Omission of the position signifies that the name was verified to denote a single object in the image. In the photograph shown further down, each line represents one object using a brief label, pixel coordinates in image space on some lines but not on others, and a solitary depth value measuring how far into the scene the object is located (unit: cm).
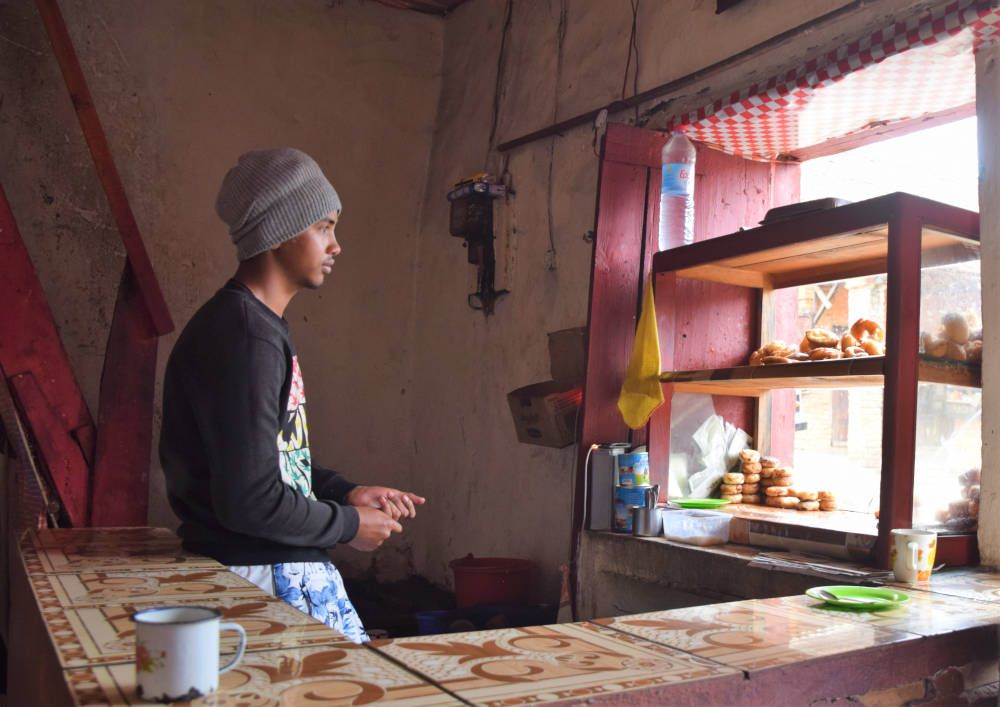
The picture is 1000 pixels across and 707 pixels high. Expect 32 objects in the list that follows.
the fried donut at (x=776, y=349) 305
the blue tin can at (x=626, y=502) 310
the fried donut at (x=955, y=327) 249
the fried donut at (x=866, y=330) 296
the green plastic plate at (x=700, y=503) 319
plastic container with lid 287
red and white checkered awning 250
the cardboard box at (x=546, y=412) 371
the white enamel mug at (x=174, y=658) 107
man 165
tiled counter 116
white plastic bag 343
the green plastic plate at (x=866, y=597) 178
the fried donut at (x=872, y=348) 283
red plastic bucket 375
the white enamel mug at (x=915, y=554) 216
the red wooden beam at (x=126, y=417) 311
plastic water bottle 343
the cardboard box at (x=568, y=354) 375
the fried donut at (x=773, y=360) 292
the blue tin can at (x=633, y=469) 308
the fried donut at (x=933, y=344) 244
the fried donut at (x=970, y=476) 252
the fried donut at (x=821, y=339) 295
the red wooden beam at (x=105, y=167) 313
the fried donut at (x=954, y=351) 248
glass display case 239
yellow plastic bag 314
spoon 178
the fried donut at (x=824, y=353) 281
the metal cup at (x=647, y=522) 303
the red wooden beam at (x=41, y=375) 292
